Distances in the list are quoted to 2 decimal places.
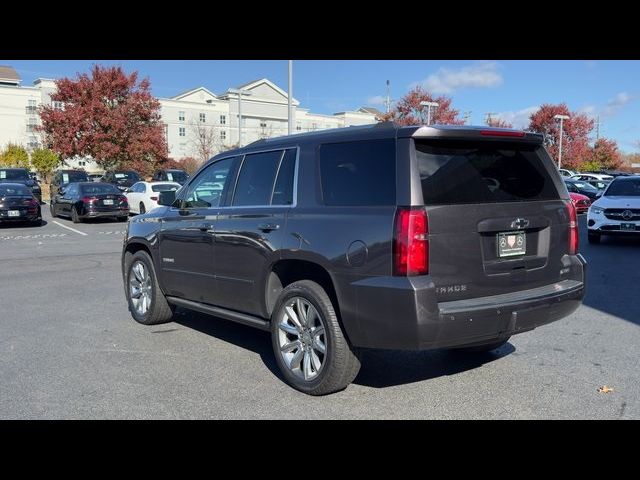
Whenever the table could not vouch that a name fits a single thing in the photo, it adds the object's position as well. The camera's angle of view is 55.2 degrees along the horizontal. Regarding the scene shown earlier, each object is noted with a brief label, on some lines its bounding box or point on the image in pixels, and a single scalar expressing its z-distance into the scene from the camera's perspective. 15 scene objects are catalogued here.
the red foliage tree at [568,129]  52.03
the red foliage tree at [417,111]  44.44
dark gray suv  4.16
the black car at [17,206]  19.09
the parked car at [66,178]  29.62
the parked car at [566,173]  40.99
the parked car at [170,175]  30.56
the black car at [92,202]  21.22
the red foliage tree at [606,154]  63.70
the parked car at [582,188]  25.79
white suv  14.07
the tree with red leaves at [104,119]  38.97
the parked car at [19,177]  30.18
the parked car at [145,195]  22.64
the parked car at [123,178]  33.88
